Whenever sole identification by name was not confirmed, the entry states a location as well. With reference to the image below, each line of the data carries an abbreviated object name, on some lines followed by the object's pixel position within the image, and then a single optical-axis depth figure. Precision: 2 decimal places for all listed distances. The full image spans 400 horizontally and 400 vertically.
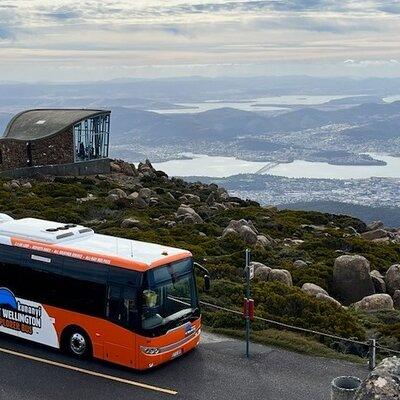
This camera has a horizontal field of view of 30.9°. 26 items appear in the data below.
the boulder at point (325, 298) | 21.11
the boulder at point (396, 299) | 24.51
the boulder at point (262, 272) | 24.08
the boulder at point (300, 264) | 28.27
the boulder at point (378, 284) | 25.89
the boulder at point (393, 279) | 26.30
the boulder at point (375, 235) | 41.96
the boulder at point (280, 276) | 23.92
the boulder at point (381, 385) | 8.95
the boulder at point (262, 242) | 32.39
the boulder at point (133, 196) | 44.61
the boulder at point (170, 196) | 49.04
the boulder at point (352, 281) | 25.33
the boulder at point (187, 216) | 38.32
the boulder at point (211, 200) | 51.09
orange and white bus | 15.18
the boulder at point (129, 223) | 34.14
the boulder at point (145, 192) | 47.56
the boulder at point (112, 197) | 43.22
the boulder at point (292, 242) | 35.25
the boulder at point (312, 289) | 23.11
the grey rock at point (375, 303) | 22.52
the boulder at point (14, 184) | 45.84
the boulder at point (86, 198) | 42.62
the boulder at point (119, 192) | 45.61
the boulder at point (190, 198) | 49.84
